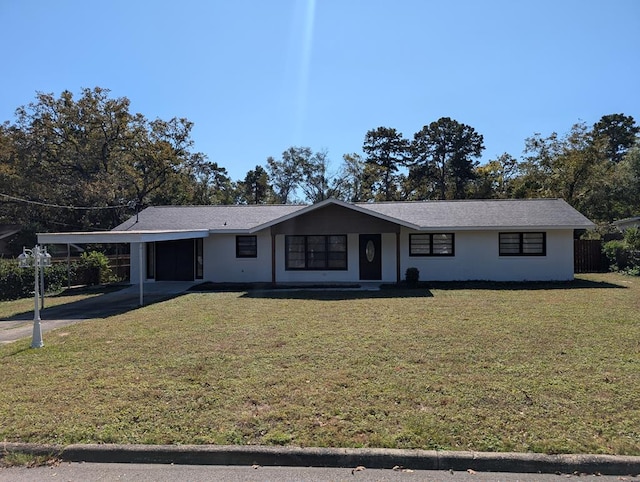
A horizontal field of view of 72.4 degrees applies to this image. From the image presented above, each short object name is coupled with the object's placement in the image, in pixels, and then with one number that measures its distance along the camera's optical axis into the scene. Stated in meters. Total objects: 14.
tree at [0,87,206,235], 31.78
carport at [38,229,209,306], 12.65
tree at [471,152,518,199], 42.41
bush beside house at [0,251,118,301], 15.26
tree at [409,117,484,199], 46.03
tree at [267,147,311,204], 51.75
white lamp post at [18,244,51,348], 7.55
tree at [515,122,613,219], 30.36
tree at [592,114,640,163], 49.47
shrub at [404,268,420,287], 16.45
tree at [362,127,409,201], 48.53
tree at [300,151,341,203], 49.91
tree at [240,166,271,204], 54.41
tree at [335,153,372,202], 47.31
